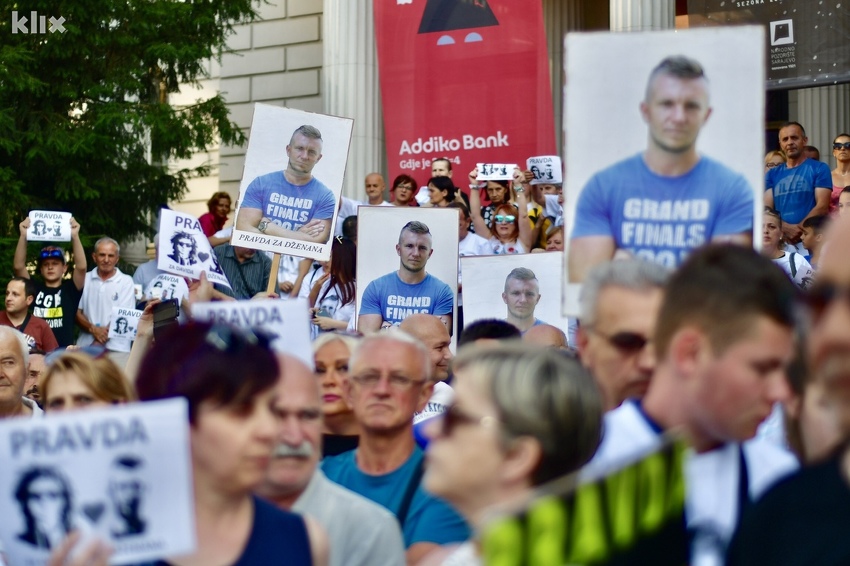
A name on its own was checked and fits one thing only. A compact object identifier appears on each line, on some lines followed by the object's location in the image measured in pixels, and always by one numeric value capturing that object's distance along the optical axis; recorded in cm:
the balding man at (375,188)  1374
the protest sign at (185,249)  967
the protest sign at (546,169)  1320
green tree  1800
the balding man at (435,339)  697
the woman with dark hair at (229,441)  312
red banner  1541
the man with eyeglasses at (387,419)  437
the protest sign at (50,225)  1327
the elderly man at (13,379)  620
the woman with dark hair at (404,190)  1312
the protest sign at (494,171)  1323
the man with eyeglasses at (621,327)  353
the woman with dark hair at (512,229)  1191
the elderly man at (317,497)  350
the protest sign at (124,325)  1155
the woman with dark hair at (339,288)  1047
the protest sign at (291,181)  920
